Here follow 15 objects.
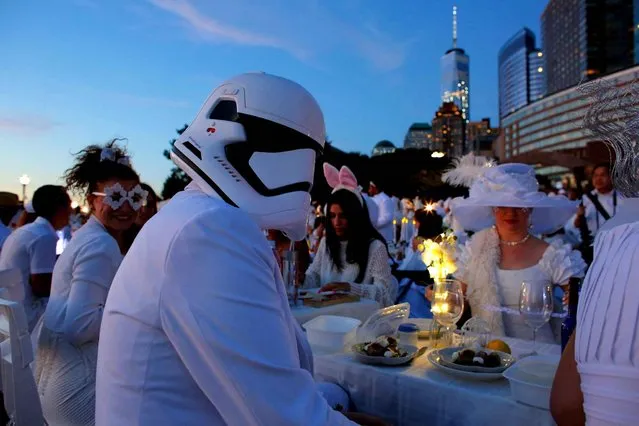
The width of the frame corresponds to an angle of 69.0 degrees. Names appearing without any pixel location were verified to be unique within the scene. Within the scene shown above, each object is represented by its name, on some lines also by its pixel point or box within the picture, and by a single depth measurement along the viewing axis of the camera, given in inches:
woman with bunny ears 167.5
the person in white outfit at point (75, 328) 92.5
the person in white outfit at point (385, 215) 372.6
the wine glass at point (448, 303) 90.4
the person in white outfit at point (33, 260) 150.3
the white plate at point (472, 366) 73.0
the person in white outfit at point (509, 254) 124.8
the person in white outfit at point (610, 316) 45.4
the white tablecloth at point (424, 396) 67.2
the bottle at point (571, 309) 81.7
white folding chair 73.7
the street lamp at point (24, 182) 721.6
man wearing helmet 35.8
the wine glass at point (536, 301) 87.9
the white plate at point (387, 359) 79.7
